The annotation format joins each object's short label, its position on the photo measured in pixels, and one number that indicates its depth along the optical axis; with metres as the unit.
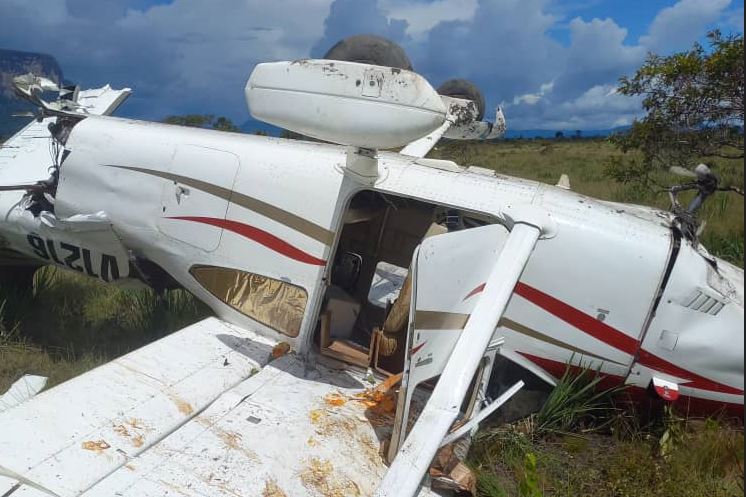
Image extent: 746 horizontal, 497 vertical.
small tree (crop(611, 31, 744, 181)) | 6.34
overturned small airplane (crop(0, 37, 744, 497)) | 3.10
